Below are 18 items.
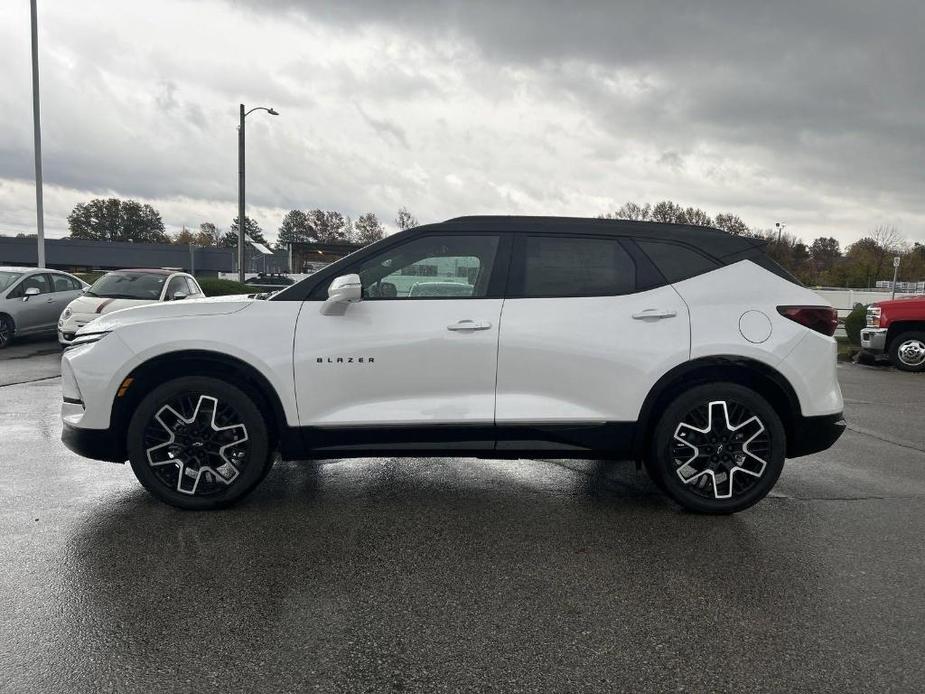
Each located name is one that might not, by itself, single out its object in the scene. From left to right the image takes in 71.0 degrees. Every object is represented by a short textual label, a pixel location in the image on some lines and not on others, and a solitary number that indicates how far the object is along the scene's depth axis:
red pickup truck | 12.23
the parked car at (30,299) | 12.55
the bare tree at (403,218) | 73.68
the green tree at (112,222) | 107.31
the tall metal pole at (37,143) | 18.56
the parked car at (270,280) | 40.32
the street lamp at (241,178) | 24.03
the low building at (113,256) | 60.50
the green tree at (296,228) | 117.50
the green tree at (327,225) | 111.64
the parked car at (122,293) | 11.45
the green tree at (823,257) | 67.56
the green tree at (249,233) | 100.95
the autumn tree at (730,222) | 71.00
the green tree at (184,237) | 111.61
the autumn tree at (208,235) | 115.20
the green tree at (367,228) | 89.84
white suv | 3.92
